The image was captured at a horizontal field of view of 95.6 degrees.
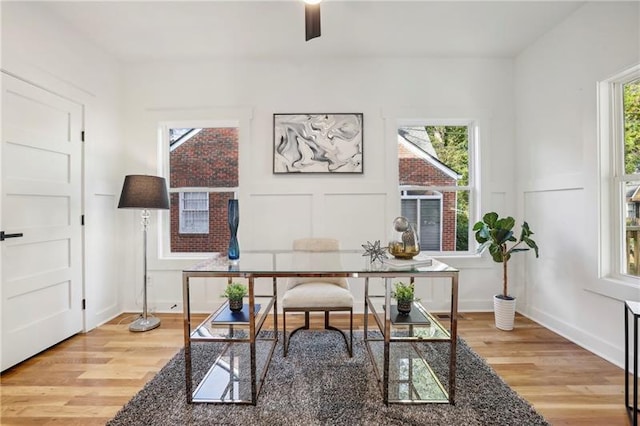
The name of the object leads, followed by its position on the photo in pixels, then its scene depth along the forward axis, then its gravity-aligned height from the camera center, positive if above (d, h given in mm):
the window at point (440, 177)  3312 +404
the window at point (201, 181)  3314 +368
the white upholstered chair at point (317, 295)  2100 -621
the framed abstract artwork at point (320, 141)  3143 +776
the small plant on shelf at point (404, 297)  2037 -595
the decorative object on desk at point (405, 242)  1854 -190
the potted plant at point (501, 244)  2688 -297
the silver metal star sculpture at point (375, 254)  1853 -272
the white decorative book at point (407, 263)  1699 -307
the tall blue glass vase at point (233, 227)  1971 -100
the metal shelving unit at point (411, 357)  1674 -1111
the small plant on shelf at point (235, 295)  1958 -557
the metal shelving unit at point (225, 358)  1664 -1106
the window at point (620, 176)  2168 +274
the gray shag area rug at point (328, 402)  1575 -1118
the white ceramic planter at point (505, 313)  2711 -947
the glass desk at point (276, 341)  1654 -832
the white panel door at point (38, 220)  2105 -48
